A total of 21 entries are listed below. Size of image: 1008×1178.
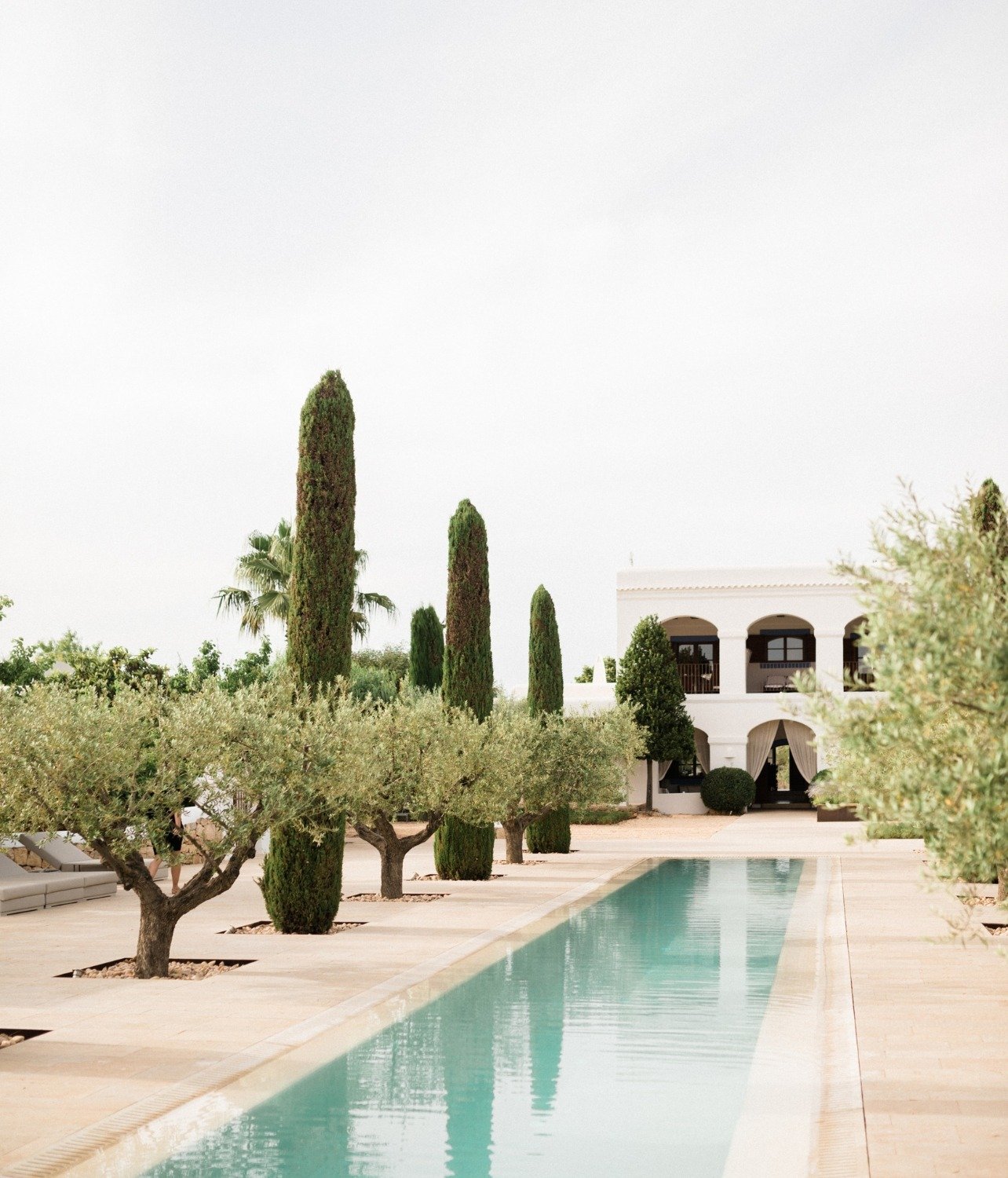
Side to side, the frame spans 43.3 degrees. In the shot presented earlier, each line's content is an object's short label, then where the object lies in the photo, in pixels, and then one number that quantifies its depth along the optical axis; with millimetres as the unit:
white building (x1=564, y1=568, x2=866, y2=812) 41125
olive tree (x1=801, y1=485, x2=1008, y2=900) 4676
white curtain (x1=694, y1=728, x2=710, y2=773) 42750
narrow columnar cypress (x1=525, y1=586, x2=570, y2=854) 25938
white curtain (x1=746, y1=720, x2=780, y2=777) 41812
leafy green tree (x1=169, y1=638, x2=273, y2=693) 36844
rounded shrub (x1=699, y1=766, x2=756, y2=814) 39875
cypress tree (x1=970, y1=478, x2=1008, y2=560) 16703
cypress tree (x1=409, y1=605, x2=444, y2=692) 36094
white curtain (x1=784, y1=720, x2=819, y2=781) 41938
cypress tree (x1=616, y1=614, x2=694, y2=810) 39000
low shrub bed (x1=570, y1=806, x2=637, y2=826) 35906
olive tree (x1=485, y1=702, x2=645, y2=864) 22906
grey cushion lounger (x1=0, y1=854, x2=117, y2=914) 15789
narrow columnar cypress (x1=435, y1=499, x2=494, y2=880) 20609
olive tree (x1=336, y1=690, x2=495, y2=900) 17000
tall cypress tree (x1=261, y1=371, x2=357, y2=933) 13859
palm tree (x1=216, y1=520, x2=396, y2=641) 32531
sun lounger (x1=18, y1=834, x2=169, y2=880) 18094
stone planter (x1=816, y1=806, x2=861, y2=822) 35406
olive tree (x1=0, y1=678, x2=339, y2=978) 10109
